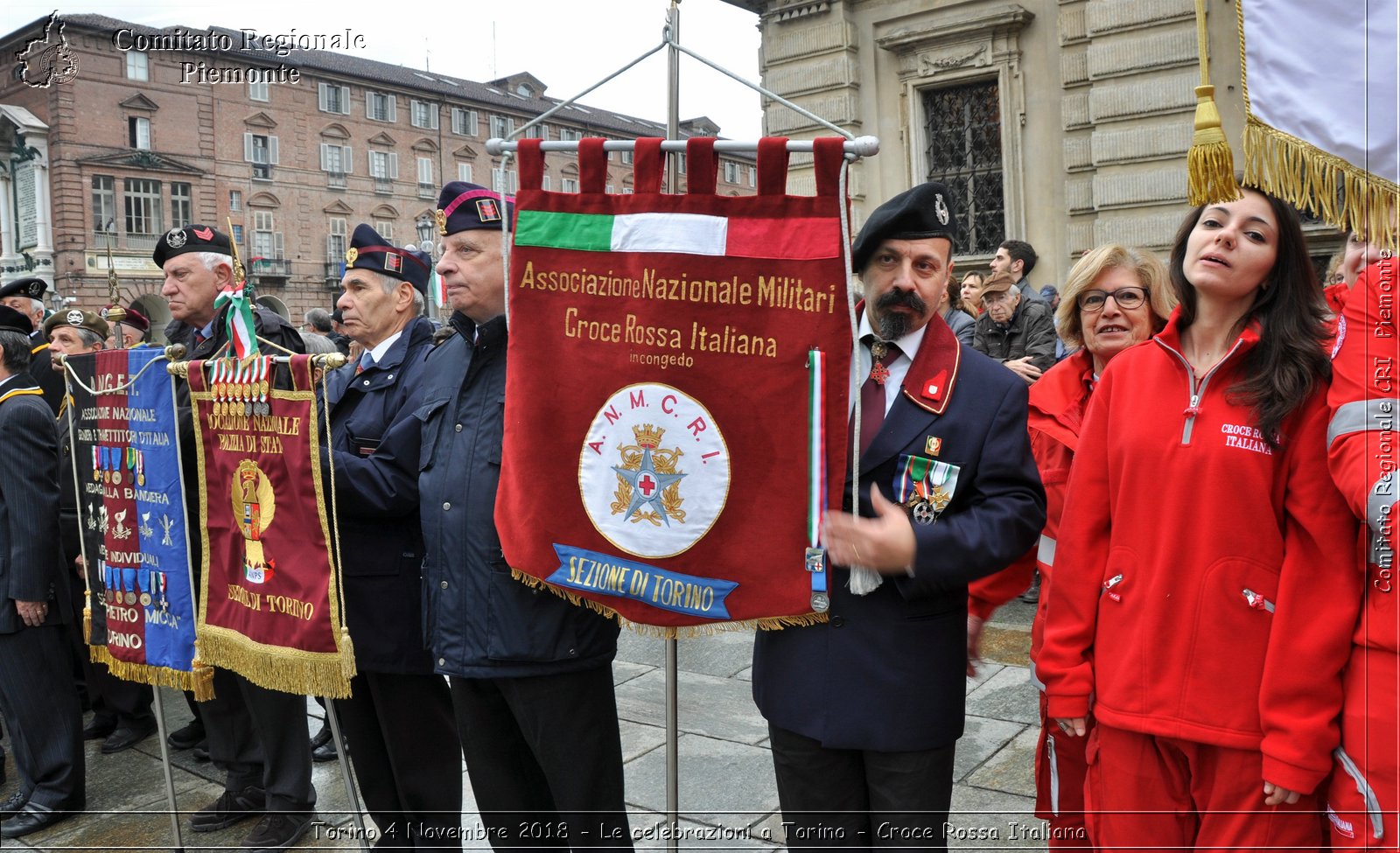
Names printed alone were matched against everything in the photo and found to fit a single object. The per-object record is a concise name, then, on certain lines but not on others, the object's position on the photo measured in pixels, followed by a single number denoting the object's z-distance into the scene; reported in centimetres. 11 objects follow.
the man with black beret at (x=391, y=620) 342
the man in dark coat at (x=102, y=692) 529
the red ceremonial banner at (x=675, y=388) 250
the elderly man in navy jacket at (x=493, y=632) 297
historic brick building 4112
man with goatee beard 249
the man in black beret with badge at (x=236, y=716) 405
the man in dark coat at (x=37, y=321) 605
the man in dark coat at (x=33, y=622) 449
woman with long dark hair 213
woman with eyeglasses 291
